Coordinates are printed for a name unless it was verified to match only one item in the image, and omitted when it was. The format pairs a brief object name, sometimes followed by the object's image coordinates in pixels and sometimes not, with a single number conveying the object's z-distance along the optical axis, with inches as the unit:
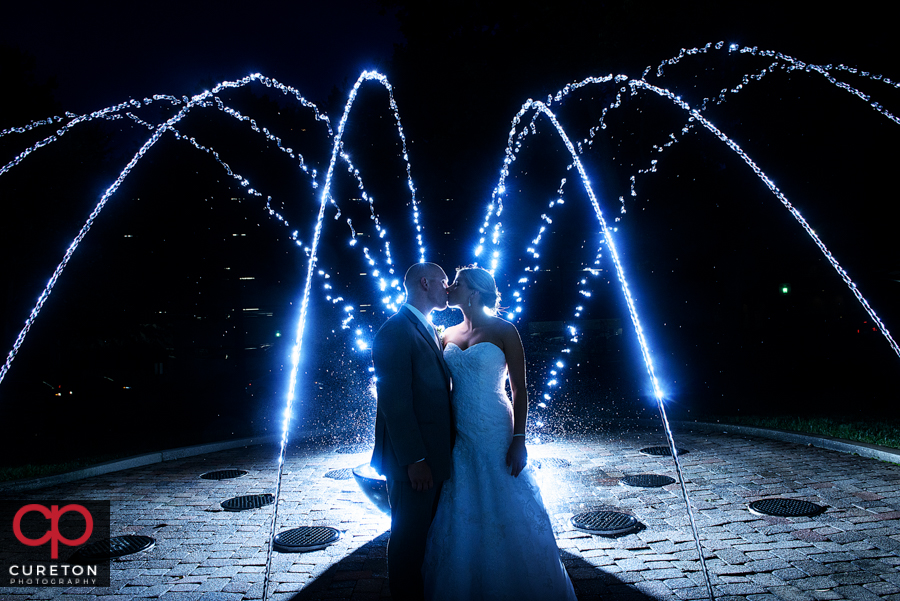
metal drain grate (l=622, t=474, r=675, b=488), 255.8
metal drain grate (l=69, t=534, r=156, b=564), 185.9
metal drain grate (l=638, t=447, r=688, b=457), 320.2
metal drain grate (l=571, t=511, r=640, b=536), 195.8
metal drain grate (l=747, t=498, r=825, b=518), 204.8
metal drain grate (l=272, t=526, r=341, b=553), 188.5
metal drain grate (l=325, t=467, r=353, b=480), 290.7
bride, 131.6
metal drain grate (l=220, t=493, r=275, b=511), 240.7
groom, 129.7
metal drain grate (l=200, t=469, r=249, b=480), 297.7
